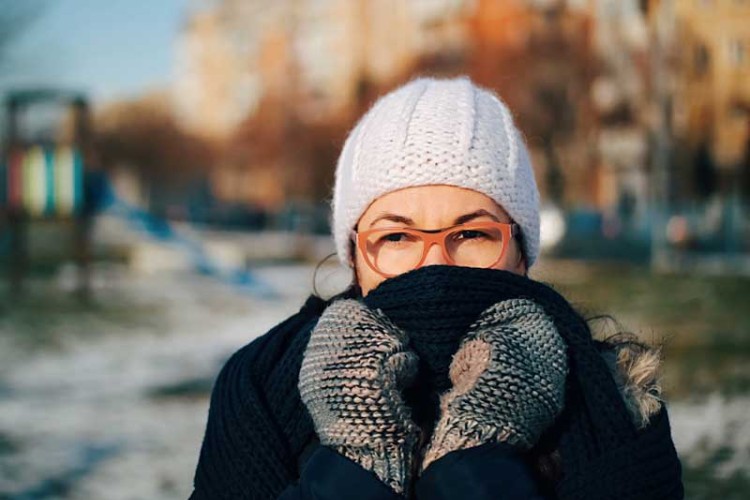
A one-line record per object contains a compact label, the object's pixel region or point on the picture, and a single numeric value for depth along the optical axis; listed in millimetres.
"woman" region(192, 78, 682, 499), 1315
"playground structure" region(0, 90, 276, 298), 13375
